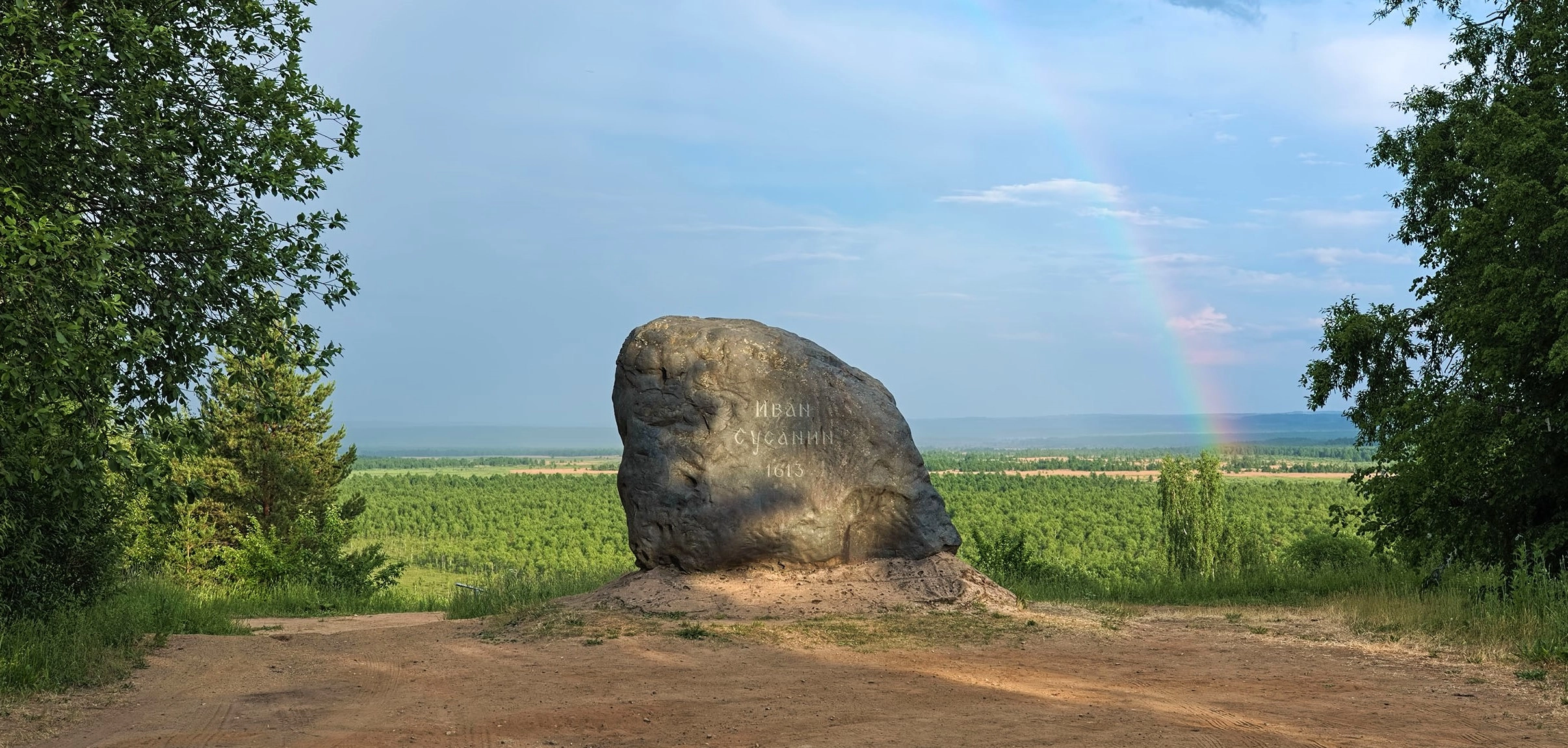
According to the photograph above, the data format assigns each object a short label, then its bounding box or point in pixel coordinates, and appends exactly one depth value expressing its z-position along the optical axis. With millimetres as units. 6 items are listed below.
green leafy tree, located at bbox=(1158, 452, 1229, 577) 26797
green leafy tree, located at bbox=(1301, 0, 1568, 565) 14719
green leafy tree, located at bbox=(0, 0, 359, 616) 9703
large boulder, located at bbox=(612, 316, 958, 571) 15781
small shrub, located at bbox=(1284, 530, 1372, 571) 23234
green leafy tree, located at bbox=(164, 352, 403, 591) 27562
